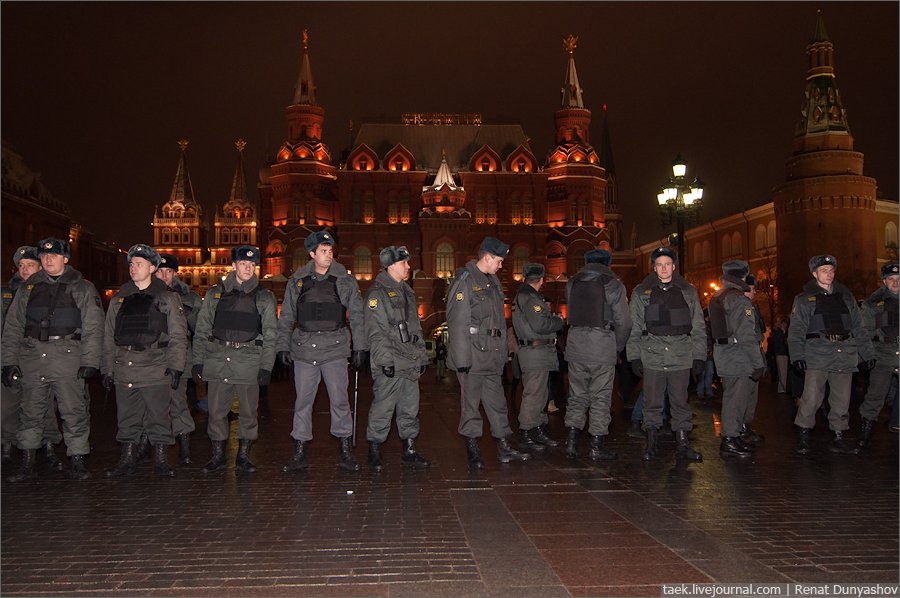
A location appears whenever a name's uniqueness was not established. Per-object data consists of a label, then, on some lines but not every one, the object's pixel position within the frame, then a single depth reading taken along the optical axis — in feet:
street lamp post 60.64
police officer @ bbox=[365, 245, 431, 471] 25.73
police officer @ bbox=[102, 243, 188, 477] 25.29
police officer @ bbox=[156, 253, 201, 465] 27.81
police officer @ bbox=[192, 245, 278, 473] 25.46
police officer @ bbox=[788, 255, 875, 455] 28.96
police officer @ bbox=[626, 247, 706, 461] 26.99
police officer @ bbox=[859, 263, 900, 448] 30.30
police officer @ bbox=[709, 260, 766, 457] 28.19
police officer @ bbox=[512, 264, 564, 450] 29.63
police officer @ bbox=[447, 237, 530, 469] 26.40
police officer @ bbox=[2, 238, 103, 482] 24.93
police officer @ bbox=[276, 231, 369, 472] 25.68
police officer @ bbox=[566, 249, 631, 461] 27.35
